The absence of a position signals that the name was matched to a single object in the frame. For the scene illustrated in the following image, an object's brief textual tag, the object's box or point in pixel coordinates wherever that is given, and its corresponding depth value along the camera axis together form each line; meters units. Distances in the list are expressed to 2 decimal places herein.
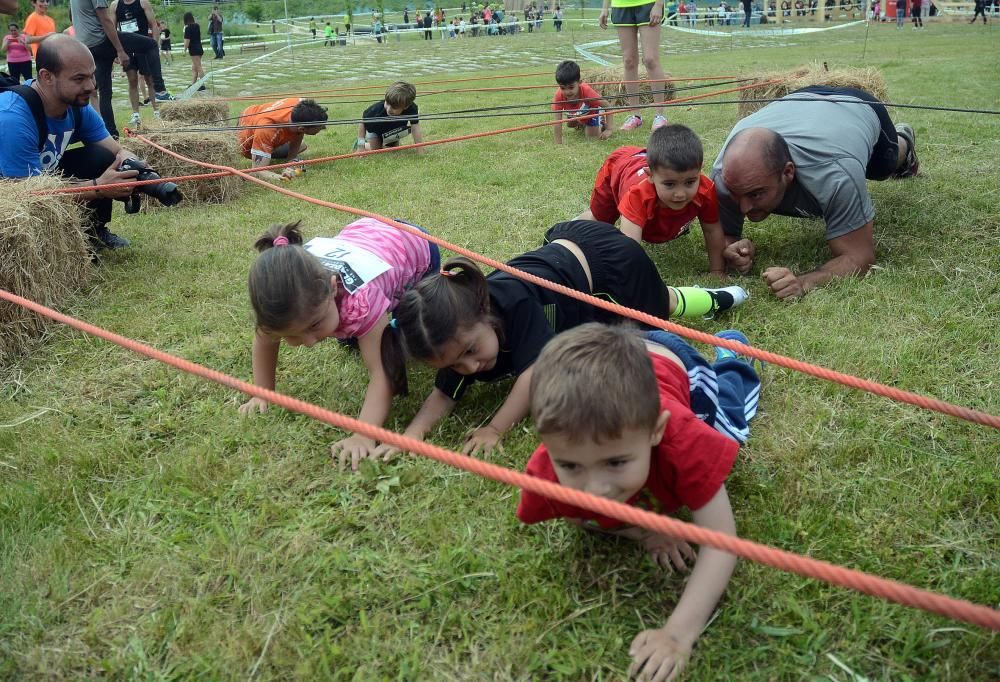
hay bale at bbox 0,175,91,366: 3.82
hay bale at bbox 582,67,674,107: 9.55
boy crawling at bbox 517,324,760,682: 1.70
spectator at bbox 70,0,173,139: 8.41
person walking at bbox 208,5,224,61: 26.34
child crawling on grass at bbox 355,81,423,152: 8.12
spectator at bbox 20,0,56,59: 11.64
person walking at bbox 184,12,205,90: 17.48
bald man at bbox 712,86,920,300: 3.83
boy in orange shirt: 7.72
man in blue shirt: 4.61
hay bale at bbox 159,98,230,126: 8.00
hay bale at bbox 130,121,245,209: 6.66
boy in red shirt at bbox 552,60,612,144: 8.10
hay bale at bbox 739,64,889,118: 6.65
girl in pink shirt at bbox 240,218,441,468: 2.65
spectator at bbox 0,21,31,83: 10.86
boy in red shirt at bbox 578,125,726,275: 3.80
